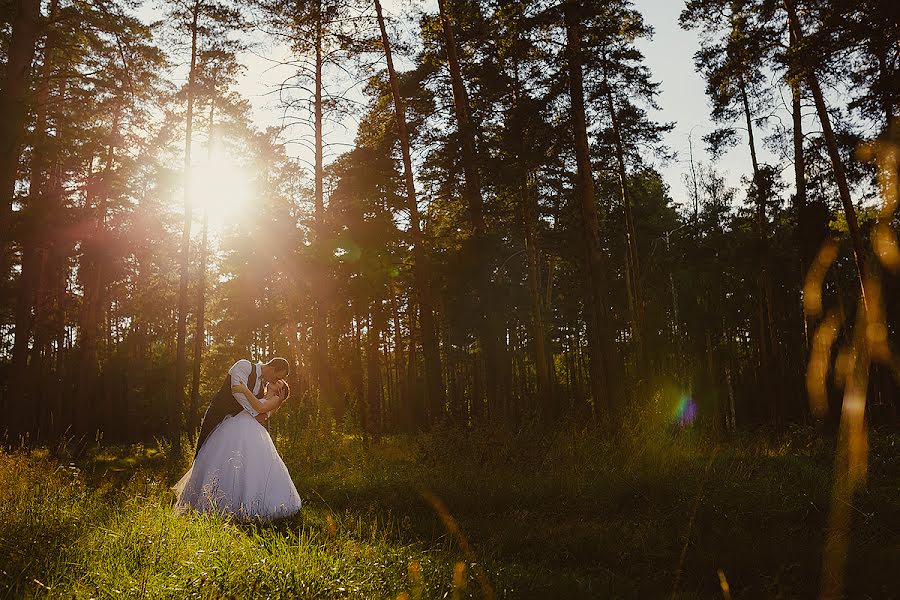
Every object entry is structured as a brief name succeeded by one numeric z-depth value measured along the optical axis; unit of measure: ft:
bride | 24.98
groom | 27.48
